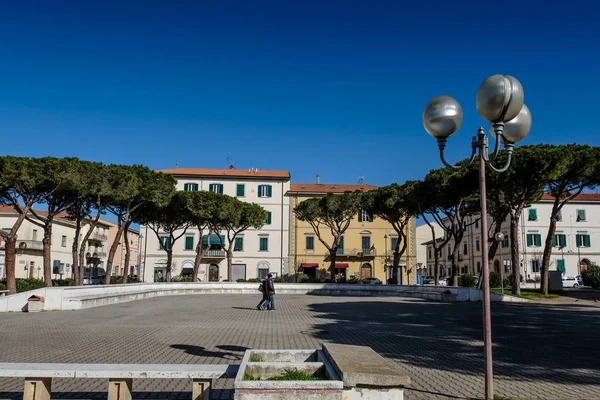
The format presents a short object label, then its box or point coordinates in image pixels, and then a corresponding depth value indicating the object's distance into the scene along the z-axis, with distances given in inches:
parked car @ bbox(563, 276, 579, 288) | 1880.4
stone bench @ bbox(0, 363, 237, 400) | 187.5
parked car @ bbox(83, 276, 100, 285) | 1958.7
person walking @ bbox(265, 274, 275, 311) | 743.1
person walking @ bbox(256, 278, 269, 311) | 747.6
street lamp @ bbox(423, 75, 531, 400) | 223.6
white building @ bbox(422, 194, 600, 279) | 2172.7
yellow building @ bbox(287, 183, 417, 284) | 2095.2
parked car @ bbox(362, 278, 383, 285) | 1938.5
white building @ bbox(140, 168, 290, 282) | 2050.9
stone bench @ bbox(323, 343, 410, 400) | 162.6
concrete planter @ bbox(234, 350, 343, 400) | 157.9
